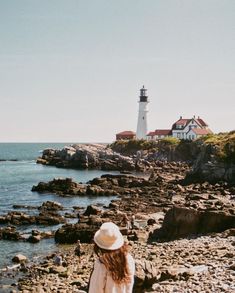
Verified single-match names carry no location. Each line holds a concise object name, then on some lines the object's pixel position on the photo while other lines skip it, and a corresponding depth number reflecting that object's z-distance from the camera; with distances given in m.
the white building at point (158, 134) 143.88
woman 5.82
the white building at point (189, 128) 131.56
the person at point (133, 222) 35.42
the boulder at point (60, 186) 63.53
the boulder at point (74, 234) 32.22
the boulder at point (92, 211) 43.18
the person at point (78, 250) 27.65
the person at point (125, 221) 36.48
